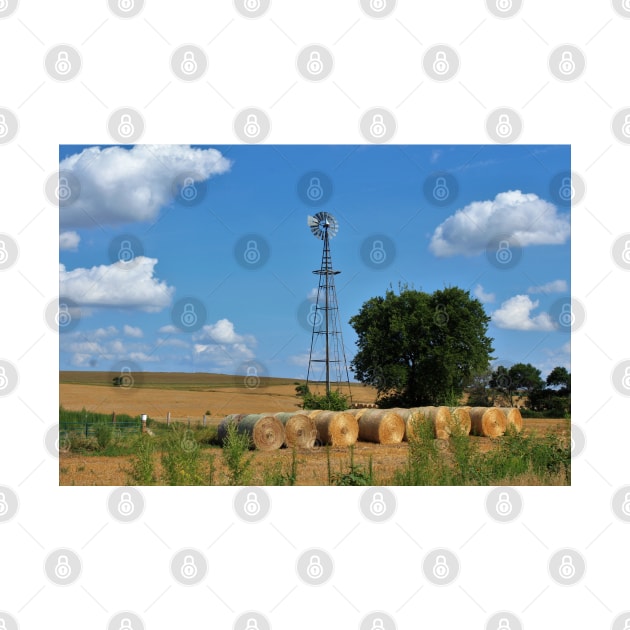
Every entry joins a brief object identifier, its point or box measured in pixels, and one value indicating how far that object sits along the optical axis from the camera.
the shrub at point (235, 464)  10.27
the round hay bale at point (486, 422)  27.05
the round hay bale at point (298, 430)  22.56
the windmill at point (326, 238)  30.94
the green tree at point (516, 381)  50.06
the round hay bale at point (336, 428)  23.72
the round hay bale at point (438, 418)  24.84
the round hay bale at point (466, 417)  26.14
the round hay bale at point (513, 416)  28.23
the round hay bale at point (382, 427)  24.41
